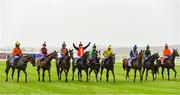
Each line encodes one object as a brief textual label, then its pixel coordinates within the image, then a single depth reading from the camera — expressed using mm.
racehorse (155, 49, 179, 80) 31781
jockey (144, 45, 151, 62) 30172
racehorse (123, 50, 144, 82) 29422
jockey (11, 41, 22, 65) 28953
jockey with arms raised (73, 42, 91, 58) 29797
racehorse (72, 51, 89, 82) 29625
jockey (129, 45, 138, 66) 29781
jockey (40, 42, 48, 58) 29648
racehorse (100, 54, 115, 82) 29312
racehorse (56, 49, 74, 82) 30062
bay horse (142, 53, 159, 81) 30534
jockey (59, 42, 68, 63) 29938
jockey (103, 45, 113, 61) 29281
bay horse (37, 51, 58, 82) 29719
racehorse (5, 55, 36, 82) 29062
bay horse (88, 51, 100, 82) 29422
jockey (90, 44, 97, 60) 29338
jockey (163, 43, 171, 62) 32094
